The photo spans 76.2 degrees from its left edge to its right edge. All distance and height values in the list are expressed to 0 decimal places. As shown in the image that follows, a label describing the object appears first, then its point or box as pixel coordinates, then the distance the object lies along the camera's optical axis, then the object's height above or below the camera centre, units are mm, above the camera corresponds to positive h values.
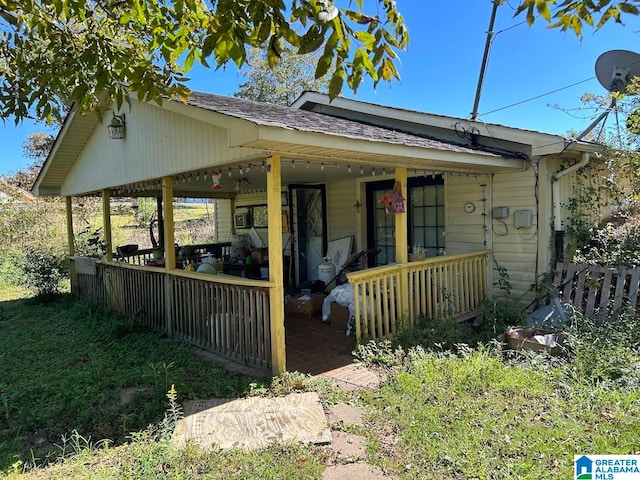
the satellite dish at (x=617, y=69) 6586 +2440
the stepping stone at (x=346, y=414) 3352 -1629
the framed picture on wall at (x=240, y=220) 10680 +126
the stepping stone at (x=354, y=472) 2635 -1646
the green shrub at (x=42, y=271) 9188 -989
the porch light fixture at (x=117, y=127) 6469 +1608
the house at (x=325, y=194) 4312 +467
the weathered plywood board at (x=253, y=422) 3088 -1605
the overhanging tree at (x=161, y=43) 1780 +1065
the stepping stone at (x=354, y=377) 4008 -1598
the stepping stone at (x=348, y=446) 2865 -1643
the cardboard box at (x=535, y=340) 4520 -1417
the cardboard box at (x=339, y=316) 5852 -1355
